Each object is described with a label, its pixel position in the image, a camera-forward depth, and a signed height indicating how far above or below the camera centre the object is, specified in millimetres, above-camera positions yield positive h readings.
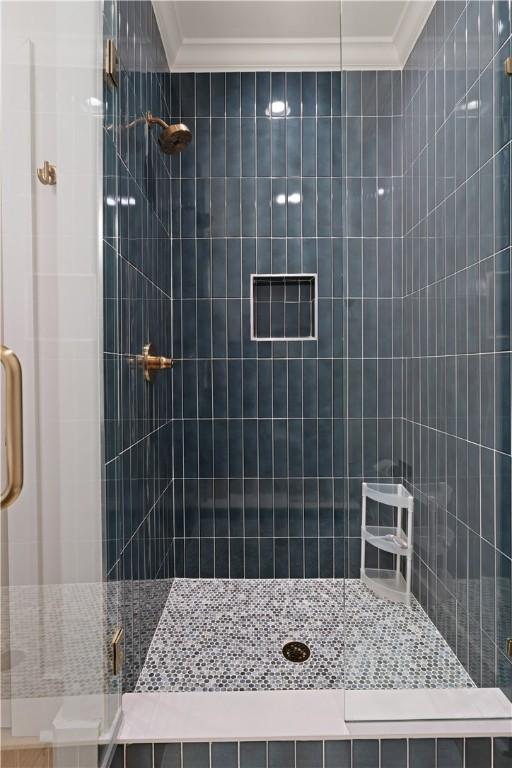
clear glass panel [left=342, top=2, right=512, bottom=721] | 1280 +40
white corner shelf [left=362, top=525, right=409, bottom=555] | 1309 -415
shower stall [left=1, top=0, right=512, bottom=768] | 918 -105
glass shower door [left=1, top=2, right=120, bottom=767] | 821 -1
